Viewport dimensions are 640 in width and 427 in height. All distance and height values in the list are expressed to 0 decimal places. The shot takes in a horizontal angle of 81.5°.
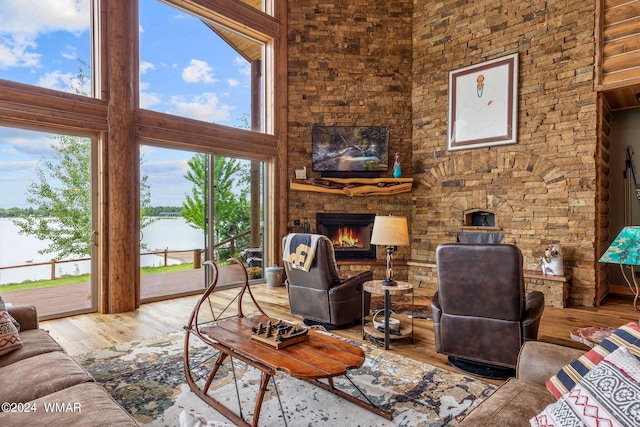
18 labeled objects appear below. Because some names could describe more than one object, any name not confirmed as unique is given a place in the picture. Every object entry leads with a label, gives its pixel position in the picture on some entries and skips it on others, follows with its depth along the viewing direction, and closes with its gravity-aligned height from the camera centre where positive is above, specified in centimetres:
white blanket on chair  386 -47
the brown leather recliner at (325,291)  386 -92
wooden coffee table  196 -86
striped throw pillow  142 -61
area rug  226 -129
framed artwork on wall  564 +161
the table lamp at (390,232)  347 -25
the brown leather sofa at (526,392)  141 -81
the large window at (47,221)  413 -18
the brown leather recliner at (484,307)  263 -76
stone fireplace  673 -48
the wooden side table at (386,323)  343 -108
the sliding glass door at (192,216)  526 -17
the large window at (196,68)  528 +221
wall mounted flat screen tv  665 +102
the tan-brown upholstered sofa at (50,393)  142 -82
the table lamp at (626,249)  206 -24
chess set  225 -81
